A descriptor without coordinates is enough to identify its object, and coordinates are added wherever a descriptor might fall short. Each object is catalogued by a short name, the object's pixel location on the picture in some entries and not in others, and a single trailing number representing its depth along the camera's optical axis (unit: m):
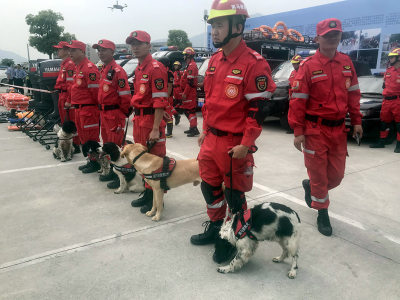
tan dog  3.64
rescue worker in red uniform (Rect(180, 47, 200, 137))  8.41
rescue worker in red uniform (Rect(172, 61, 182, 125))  9.29
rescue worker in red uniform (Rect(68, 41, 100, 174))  5.26
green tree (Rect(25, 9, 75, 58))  44.00
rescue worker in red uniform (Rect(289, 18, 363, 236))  3.19
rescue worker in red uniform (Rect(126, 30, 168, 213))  3.79
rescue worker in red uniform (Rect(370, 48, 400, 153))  6.67
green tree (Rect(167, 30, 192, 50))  73.75
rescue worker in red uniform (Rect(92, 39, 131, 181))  4.60
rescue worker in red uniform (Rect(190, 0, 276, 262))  2.47
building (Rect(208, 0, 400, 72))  21.36
